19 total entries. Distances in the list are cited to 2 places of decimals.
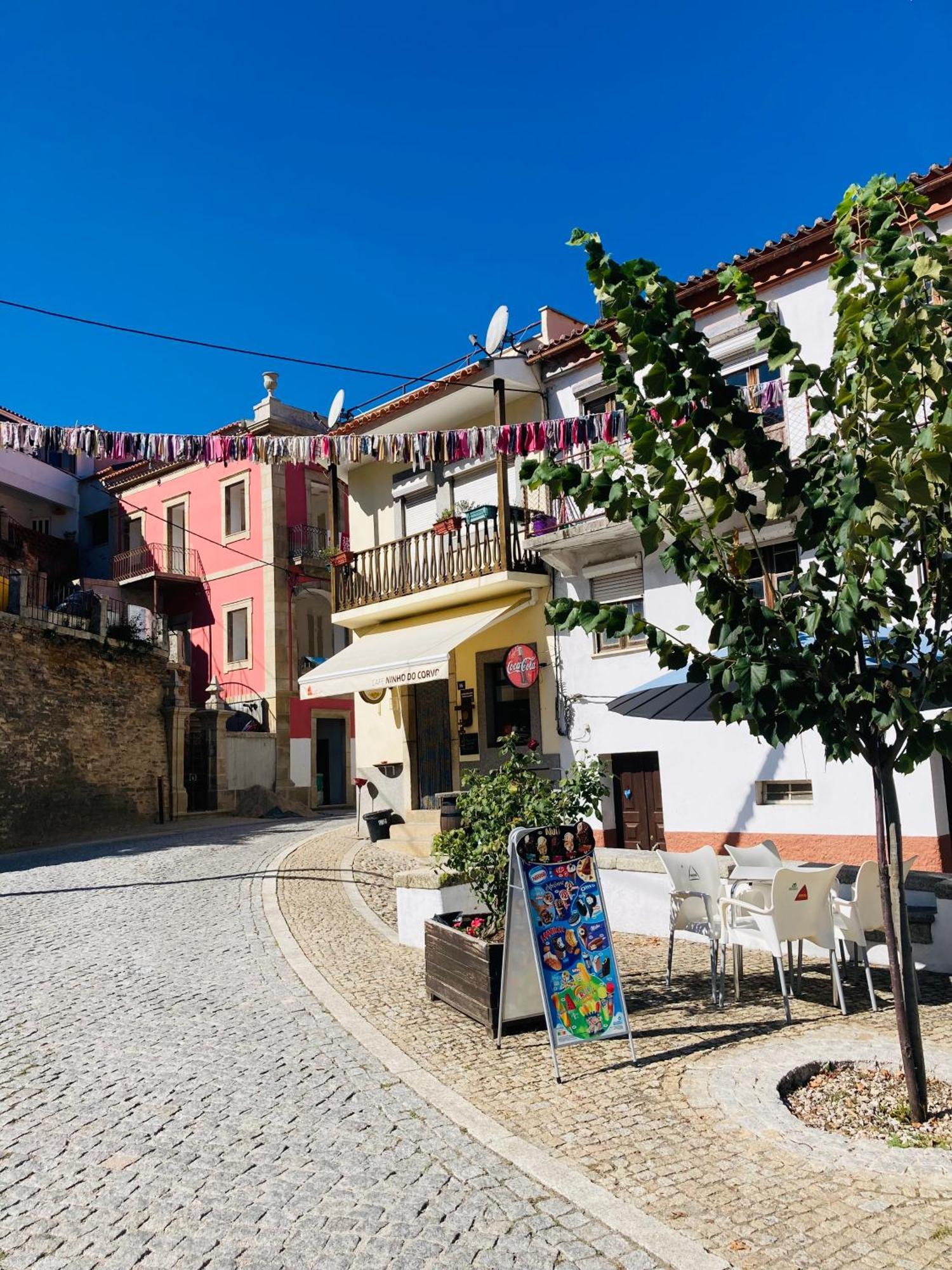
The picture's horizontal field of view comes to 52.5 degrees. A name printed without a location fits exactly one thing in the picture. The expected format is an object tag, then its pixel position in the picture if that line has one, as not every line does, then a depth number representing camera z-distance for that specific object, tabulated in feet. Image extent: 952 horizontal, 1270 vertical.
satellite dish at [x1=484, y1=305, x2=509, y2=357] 51.55
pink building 93.81
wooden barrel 43.37
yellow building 51.49
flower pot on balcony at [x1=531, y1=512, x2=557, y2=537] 50.21
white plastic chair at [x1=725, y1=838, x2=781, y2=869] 27.94
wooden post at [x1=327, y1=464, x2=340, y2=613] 60.70
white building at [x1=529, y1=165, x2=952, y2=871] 38.47
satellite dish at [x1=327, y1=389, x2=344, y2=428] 61.77
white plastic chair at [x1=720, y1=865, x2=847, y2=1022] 19.93
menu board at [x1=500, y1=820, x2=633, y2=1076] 17.79
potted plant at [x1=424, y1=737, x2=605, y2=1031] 21.11
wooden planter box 19.95
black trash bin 55.83
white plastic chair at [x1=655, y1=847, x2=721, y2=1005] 22.93
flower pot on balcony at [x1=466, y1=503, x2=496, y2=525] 53.78
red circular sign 51.08
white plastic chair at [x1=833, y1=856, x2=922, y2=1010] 21.33
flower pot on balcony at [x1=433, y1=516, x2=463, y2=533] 53.42
